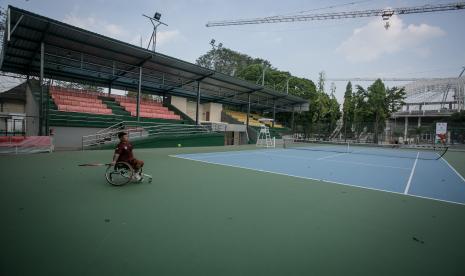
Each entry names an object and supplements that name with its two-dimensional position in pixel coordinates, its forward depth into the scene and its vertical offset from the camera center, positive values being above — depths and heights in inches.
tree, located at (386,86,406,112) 1450.5 +212.1
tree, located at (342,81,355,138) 1589.6 +155.1
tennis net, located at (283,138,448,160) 1080.2 -51.7
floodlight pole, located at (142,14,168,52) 833.1 +322.7
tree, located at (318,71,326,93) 1676.9 +330.8
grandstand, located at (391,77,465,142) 2516.0 +461.0
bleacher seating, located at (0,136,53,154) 458.0 -47.0
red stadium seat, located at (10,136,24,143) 461.3 -37.0
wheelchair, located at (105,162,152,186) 241.1 -50.6
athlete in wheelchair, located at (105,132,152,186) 237.6 -40.2
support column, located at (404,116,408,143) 1252.6 +8.9
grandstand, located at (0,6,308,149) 580.1 +157.2
